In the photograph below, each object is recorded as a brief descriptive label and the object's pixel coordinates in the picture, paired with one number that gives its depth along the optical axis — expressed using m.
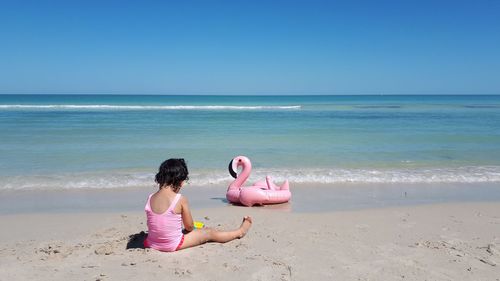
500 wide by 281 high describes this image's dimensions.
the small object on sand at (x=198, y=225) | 4.97
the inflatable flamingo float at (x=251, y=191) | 6.62
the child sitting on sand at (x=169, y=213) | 4.26
